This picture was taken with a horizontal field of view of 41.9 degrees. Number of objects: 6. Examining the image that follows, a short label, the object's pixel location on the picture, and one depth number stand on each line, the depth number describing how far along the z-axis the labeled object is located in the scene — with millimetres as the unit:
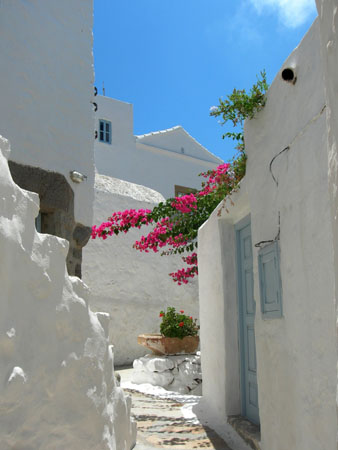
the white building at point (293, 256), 2234
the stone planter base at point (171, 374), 6637
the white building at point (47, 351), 1758
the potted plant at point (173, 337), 7141
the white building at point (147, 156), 13969
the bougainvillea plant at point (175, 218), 5875
